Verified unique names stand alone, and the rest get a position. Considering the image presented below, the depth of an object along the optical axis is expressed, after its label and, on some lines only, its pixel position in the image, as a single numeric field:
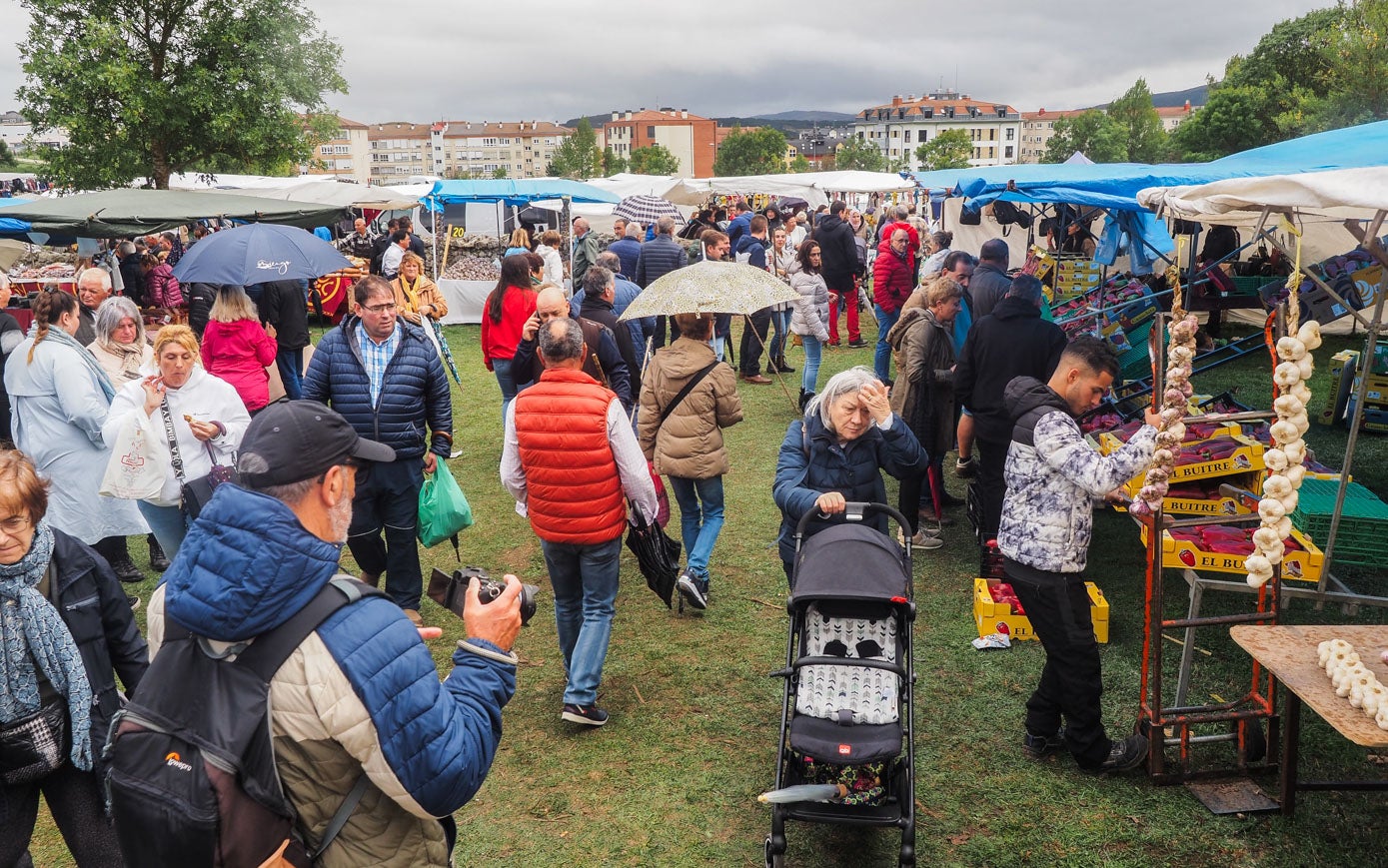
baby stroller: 3.25
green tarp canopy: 9.41
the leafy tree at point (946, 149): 106.84
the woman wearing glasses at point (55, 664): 2.68
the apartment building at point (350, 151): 157.38
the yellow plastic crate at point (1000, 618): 5.25
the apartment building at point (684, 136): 143.75
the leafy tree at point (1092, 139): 87.88
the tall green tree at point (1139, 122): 89.81
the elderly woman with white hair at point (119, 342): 5.66
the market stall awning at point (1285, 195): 3.20
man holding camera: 1.70
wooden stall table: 2.76
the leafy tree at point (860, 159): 111.83
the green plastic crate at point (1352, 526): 5.11
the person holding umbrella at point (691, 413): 5.45
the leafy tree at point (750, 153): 108.00
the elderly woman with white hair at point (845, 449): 4.14
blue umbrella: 7.22
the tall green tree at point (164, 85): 22.52
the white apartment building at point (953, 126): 152.75
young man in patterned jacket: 3.85
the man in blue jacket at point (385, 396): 5.04
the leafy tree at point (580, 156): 104.62
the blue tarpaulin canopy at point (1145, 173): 5.08
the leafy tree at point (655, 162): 109.69
